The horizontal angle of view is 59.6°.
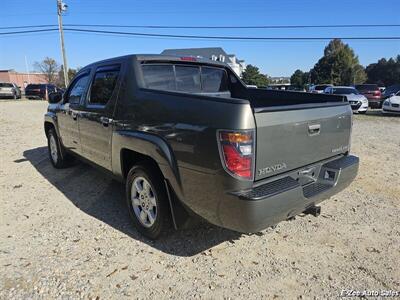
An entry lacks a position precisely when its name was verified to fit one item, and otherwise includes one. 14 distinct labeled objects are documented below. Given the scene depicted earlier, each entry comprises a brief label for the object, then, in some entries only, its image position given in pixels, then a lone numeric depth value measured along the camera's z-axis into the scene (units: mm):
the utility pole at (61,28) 30922
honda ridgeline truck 2760
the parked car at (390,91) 25609
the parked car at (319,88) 28375
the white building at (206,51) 79112
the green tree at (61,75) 70981
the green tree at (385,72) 69188
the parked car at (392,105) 17250
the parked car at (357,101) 18031
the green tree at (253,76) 75881
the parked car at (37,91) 32500
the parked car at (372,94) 23453
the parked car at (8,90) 32062
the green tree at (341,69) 62250
